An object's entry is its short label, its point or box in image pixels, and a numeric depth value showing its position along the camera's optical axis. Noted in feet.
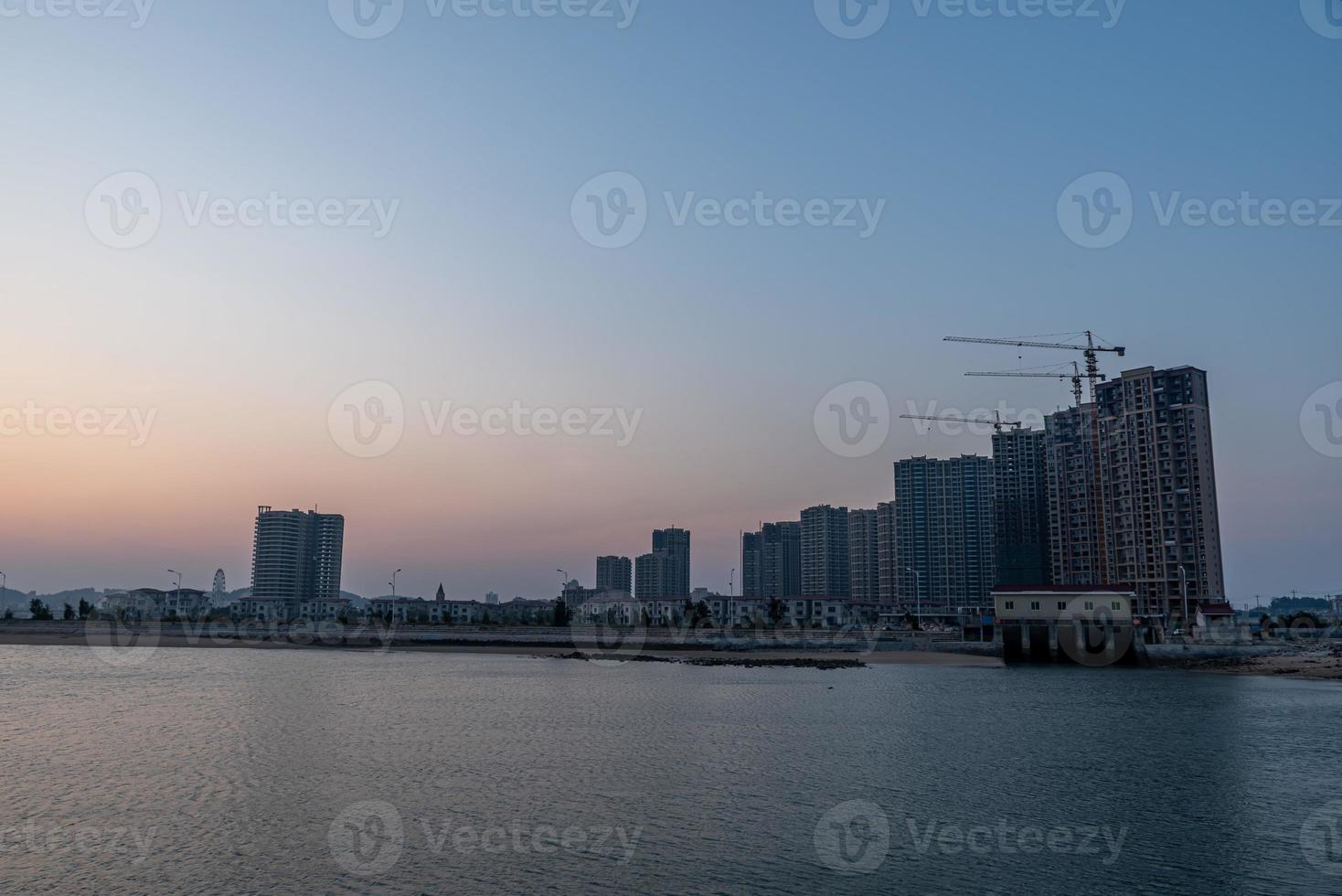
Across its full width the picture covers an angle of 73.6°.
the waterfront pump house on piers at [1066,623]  423.64
